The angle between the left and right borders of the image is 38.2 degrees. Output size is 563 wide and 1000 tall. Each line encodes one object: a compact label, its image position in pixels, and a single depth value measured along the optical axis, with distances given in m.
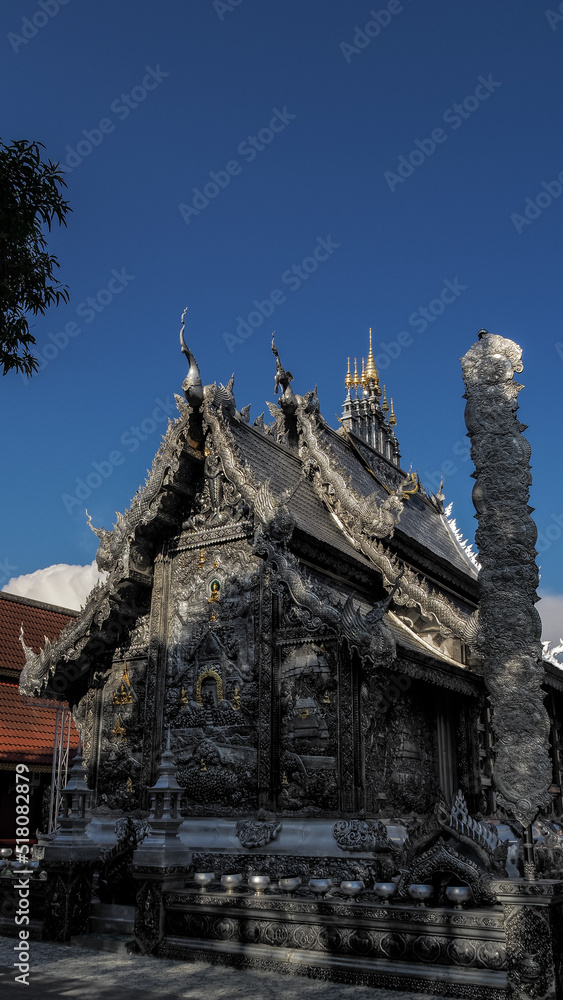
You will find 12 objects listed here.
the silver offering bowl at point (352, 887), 7.10
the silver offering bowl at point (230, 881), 7.76
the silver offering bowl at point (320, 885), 7.31
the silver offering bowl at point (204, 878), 7.83
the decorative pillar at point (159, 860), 7.84
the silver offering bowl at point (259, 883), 7.63
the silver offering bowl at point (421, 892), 6.74
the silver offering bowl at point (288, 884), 7.65
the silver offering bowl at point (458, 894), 6.53
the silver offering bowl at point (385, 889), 6.87
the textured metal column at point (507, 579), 6.38
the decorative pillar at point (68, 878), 8.58
